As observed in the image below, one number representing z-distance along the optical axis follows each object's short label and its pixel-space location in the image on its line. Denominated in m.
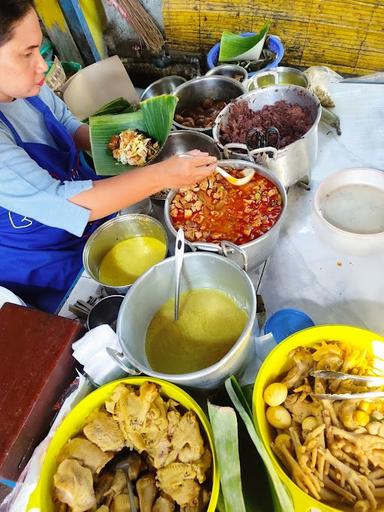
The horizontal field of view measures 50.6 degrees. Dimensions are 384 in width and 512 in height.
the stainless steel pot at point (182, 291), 1.14
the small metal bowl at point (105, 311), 1.54
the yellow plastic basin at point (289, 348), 1.14
